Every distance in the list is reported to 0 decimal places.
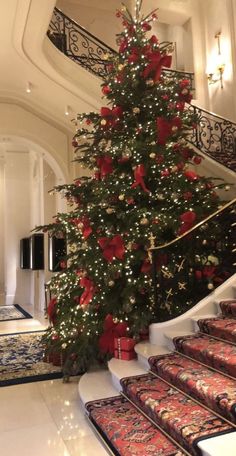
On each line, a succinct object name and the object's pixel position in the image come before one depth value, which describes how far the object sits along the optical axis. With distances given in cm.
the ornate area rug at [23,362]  493
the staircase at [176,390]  266
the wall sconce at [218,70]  1023
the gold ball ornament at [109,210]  473
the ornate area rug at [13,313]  1041
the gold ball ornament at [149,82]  511
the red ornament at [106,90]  525
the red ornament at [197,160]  524
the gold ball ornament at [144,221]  448
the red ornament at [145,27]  536
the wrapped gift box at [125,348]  434
